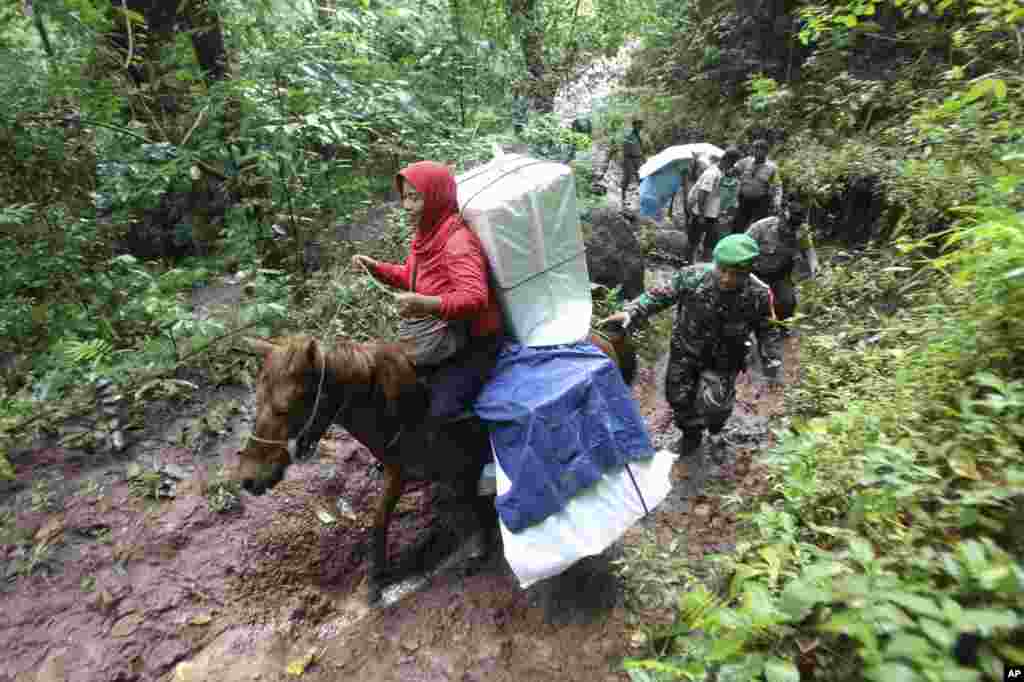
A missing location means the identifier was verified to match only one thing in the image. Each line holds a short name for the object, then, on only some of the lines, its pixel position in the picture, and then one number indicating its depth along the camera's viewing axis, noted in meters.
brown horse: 3.19
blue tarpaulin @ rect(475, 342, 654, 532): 3.29
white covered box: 3.55
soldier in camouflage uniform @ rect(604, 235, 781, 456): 4.45
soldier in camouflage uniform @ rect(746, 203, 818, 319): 6.43
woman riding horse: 3.33
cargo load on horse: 3.30
